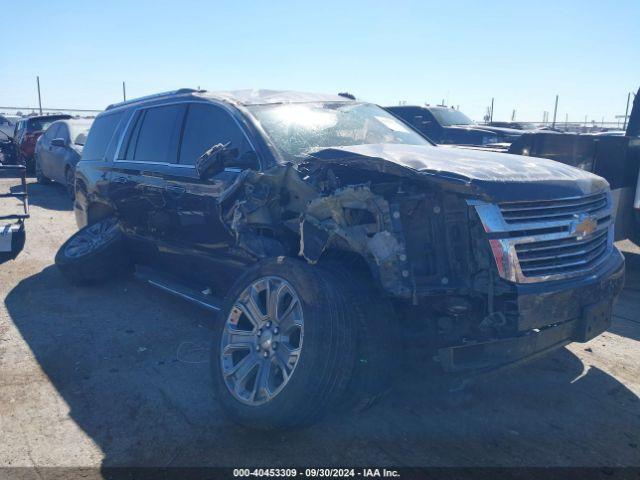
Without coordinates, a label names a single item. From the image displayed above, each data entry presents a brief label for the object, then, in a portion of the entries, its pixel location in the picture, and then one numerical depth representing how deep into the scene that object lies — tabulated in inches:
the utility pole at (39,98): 1110.4
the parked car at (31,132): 641.0
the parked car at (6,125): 878.0
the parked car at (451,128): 453.4
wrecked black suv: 122.4
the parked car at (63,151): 482.0
